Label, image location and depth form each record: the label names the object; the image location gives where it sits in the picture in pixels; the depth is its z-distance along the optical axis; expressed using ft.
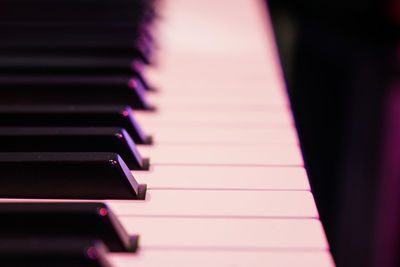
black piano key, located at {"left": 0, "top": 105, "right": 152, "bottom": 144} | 1.22
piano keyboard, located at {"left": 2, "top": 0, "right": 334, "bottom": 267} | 1.05
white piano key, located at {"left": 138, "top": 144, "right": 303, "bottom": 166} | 1.19
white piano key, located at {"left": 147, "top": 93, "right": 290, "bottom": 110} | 1.34
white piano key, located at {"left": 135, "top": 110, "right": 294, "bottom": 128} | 1.28
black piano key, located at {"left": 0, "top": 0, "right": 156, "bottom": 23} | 1.62
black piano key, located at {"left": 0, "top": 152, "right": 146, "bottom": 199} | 1.11
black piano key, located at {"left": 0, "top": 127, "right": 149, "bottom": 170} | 1.16
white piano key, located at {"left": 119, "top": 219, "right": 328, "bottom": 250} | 1.05
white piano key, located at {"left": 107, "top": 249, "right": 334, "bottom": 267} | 1.03
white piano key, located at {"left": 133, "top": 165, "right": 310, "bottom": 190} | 1.14
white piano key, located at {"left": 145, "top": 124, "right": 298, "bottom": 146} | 1.24
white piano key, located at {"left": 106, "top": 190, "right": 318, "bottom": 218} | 1.09
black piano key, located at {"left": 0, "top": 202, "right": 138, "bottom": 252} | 1.03
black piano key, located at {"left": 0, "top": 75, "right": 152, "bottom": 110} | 1.30
